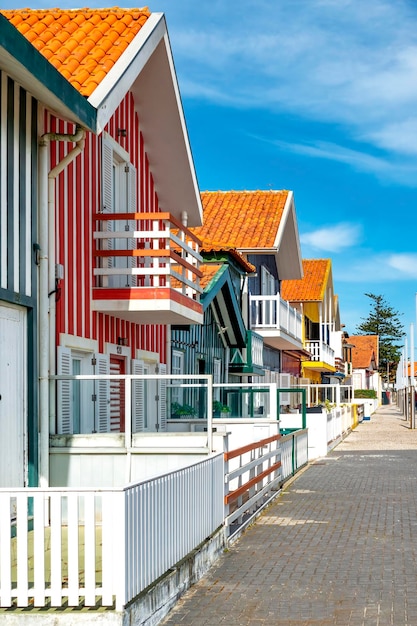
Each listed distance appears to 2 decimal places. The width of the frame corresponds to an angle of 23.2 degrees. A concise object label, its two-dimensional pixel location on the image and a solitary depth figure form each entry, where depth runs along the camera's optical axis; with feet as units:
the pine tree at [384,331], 473.26
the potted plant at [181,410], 41.42
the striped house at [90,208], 35.14
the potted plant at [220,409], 48.36
